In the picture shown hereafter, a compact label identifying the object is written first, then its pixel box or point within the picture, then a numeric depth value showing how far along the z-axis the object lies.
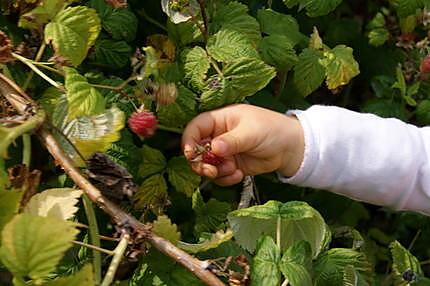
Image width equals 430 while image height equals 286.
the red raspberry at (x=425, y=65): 1.01
